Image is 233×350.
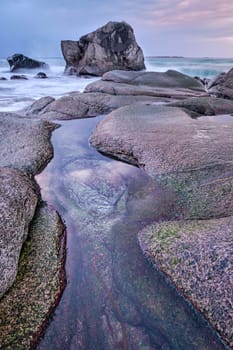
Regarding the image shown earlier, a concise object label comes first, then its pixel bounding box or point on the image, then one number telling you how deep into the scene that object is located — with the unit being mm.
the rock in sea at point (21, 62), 31312
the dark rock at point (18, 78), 22859
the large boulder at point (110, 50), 25656
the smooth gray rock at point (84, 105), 7136
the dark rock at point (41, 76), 24292
